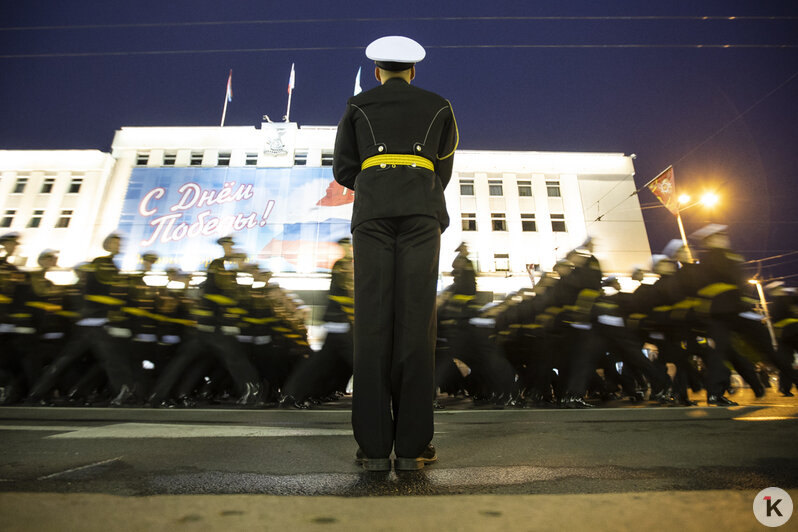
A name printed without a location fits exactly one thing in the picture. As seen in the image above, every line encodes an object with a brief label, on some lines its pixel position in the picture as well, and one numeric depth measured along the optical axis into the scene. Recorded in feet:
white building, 83.25
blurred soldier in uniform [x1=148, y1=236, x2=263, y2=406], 16.69
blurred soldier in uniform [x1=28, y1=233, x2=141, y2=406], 16.10
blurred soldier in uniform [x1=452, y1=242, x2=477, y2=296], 19.08
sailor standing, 5.20
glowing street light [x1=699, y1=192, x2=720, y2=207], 59.16
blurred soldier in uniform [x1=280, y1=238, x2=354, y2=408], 16.10
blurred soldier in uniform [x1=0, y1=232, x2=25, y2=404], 17.28
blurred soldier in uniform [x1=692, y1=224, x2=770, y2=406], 15.75
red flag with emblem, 51.26
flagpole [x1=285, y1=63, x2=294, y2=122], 102.65
